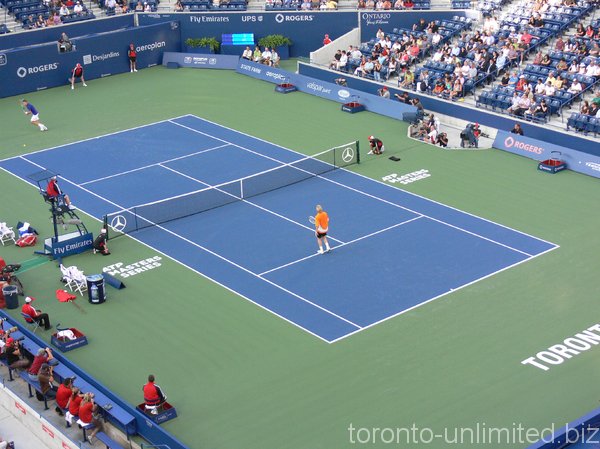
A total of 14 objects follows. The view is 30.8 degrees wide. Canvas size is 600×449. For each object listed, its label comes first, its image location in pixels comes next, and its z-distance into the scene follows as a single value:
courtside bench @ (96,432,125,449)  26.39
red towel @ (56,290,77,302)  33.91
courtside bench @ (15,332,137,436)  26.58
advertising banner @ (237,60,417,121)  49.25
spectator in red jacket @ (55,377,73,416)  27.55
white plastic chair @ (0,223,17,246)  38.47
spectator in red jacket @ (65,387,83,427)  26.97
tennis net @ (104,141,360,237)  39.28
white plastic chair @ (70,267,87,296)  34.56
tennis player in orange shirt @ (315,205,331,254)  35.78
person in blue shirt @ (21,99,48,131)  49.69
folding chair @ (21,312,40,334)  32.20
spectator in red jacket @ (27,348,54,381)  28.84
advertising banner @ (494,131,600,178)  43.50
